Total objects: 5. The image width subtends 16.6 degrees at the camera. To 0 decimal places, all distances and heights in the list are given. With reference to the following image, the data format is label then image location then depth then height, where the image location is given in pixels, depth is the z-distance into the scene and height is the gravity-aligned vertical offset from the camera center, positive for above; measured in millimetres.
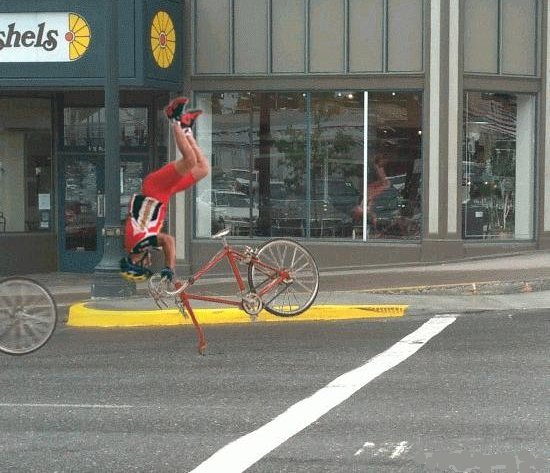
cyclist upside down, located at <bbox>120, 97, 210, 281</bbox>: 17492 -513
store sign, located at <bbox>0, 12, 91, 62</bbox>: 29296 +1681
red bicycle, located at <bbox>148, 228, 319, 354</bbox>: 17188 -1316
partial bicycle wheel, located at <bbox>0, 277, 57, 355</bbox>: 16802 -1534
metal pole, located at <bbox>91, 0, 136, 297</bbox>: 23345 -276
